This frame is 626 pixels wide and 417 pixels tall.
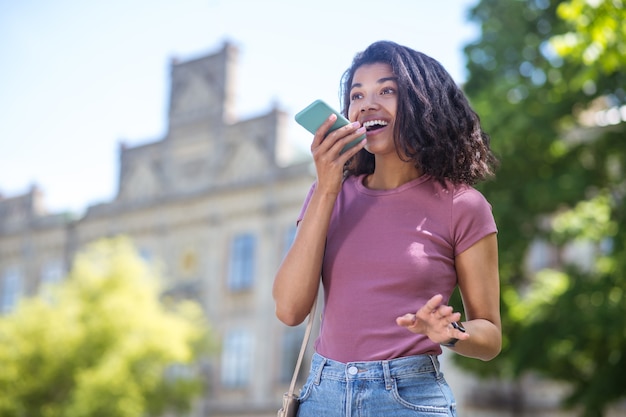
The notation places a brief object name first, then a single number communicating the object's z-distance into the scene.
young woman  2.79
